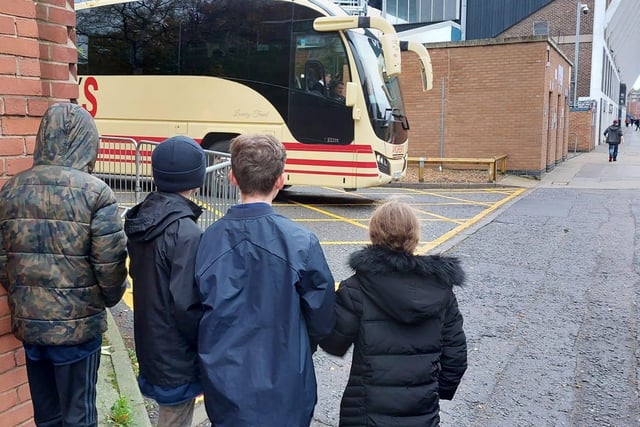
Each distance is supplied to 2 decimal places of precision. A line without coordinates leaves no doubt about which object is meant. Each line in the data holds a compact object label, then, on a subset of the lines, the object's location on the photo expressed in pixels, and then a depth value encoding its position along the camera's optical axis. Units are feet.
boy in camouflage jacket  7.75
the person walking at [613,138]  76.54
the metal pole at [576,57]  97.50
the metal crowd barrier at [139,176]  20.08
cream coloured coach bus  36.96
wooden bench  54.49
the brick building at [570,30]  113.29
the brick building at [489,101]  58.03
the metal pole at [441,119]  62.54
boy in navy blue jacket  7.05
